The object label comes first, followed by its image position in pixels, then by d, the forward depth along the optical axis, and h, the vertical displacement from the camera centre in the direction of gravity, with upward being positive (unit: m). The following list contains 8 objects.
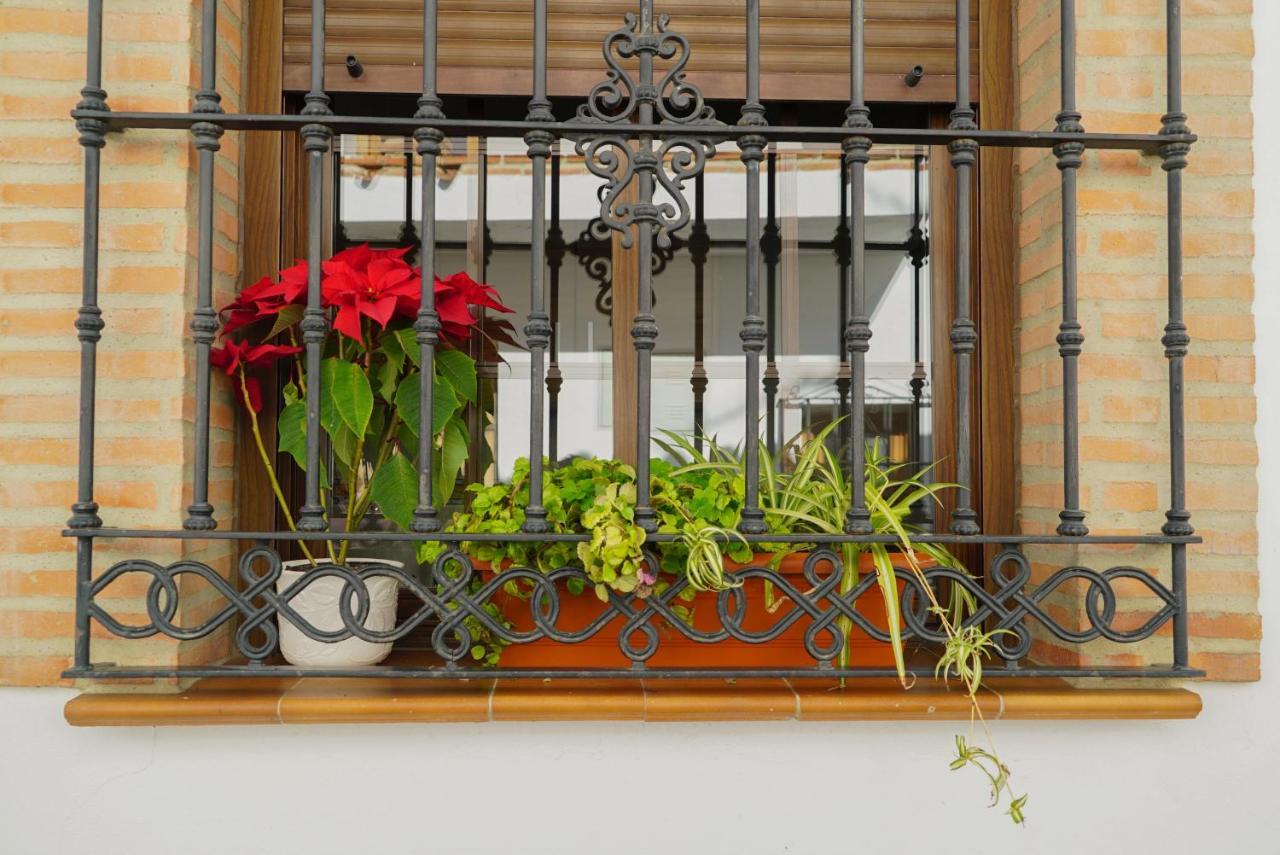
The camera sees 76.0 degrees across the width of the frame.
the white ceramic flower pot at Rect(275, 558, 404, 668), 1.42 -0.30
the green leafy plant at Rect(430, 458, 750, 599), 1.29 -0.12
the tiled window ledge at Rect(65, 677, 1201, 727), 1.32 -0.42
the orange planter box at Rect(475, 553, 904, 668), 1.42 -0.34
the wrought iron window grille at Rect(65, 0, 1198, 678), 1.32 +0.16
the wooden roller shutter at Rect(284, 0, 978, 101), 1.65 +0.82
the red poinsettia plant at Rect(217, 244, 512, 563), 1.37 +0.14
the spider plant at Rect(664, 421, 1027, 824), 1.30 -0.15
